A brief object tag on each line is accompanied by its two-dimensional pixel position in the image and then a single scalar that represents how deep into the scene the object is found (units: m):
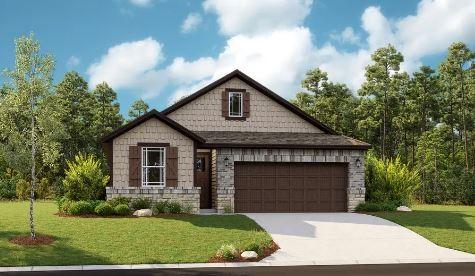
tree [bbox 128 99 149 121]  56.53
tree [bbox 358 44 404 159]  46.50
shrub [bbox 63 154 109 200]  23.72
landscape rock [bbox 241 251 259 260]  15.41
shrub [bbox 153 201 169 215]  22.55
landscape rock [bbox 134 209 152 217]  21.78
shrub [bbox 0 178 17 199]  38.84
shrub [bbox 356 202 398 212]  25.22
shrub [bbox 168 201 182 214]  22.91
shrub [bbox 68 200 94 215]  21.95
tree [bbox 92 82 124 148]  48.55
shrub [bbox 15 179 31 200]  38.18
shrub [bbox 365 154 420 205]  26.72
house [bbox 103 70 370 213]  23.42
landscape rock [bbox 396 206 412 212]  25.58
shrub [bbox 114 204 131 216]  21.78
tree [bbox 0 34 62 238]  17.41
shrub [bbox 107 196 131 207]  22.64
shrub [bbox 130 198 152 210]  22.81
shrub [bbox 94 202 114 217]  21.75
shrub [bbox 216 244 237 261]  15.37
